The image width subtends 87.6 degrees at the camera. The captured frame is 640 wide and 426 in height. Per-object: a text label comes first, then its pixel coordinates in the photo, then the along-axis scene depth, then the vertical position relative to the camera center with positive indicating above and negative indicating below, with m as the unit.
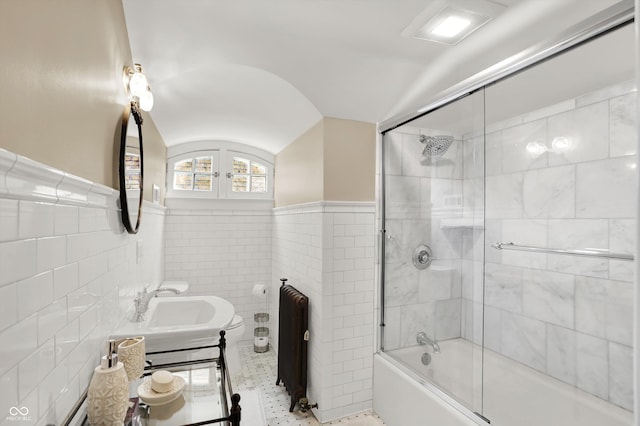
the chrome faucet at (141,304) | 1.77 -0.51
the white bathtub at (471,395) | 1.88 -1.09
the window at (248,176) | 3.86 +0.44
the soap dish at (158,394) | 1.07 -0.59
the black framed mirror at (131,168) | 1.49 +0.22
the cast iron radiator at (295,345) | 2.49 -1.01
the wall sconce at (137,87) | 1.61 +0.61
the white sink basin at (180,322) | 1.54 -0.59
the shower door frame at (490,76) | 1.27 +0.74
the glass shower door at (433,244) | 2.29 -0.20
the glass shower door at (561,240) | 1.83 -0.14
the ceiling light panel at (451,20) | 1.54 +0.98
